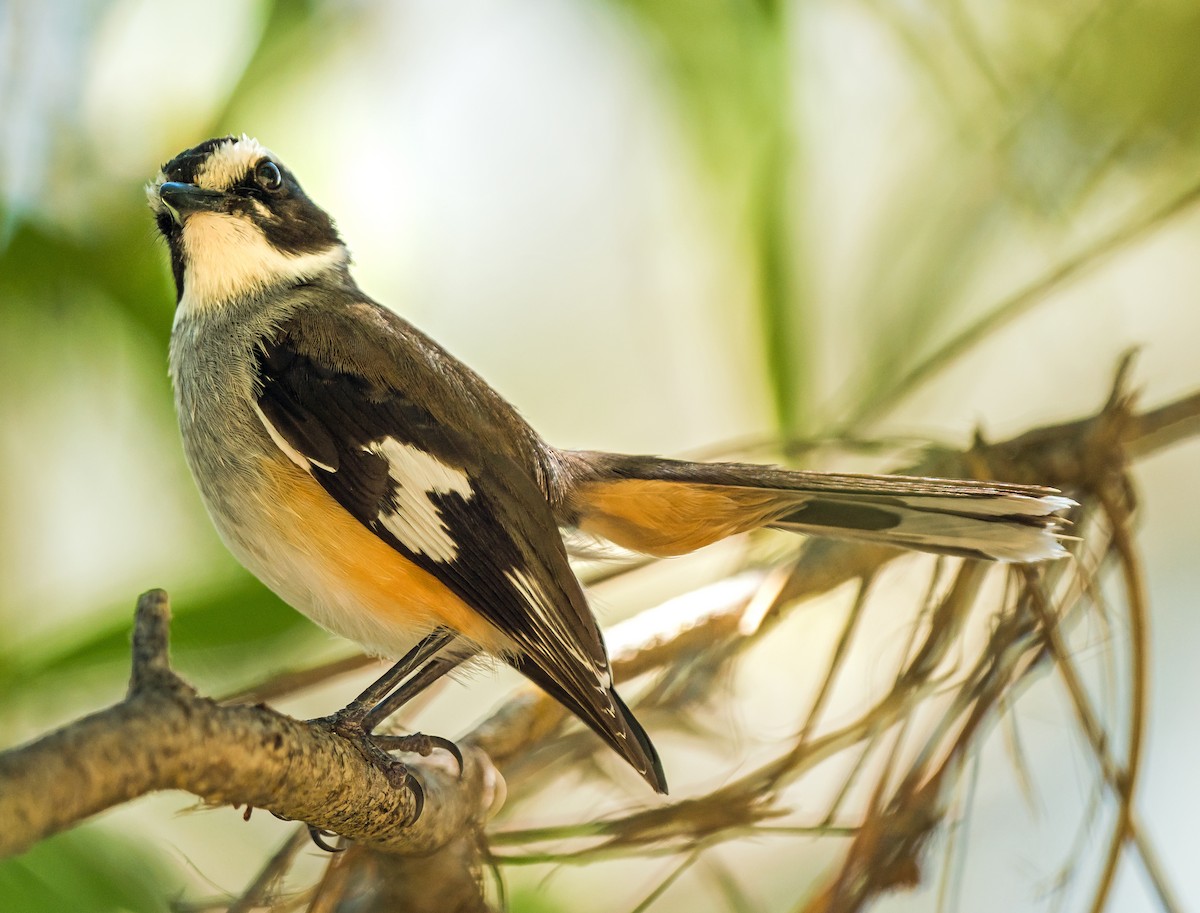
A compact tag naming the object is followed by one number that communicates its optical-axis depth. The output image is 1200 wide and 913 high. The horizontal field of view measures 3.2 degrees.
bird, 3.21
